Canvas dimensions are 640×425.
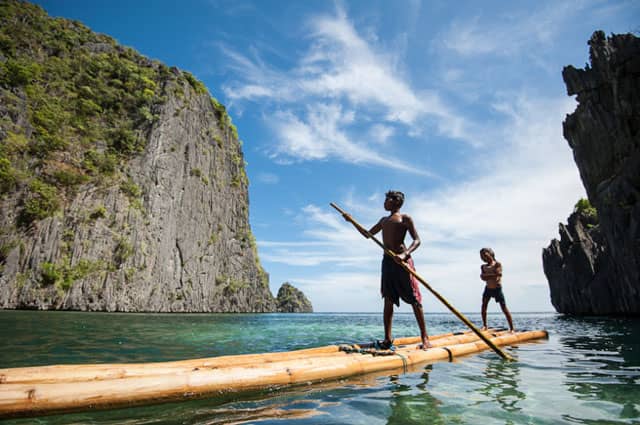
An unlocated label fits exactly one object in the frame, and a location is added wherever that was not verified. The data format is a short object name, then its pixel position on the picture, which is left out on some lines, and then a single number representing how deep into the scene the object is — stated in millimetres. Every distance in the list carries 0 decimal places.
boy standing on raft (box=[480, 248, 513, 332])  10289
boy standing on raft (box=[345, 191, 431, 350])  5988
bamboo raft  2711
